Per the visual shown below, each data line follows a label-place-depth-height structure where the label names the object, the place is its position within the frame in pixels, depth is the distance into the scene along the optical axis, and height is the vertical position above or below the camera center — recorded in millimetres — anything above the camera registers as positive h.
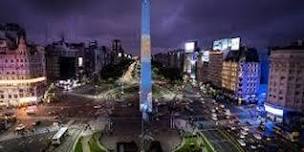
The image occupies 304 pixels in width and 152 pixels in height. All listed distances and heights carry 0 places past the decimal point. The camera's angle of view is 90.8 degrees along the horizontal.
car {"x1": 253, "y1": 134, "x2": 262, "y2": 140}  40289 -18125
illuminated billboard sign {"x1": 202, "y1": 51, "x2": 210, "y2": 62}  96582 +8718
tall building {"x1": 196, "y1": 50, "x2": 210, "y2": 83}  96448 +1671
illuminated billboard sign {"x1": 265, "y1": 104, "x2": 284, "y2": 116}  49156 -13680
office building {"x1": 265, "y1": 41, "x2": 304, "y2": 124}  48288 -5043
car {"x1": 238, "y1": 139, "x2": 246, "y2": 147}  37298 -18484
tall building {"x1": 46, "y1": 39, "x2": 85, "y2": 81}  102767 +1139
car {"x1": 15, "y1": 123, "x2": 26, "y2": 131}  42884 -17502
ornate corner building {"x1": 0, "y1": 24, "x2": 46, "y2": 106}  60301 -2850
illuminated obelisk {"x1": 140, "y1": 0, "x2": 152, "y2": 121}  47413 +1884
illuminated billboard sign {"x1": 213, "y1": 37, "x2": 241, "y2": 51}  76426 +14223
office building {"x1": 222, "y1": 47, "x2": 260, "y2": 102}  65517 -2672
